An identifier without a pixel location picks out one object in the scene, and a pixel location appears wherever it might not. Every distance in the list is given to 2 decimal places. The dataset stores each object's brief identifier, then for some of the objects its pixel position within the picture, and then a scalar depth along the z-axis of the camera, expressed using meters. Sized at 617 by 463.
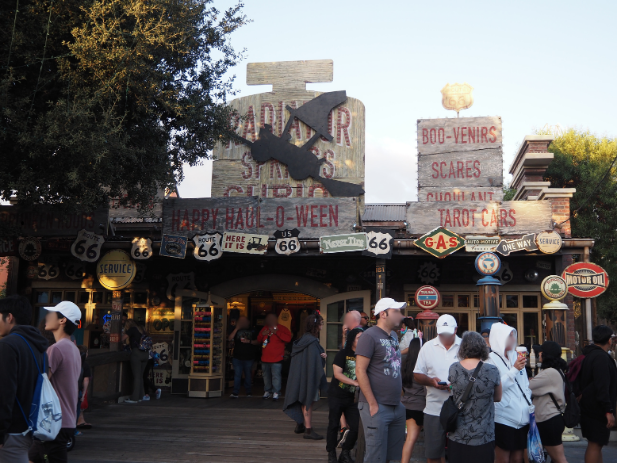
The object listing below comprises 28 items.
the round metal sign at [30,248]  11.96
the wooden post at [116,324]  11.59
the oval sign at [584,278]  10.59
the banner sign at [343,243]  10.88
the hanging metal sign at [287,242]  11.16
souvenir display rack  12.23
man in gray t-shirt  4.62
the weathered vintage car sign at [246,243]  11.14
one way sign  10.83
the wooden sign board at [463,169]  12.40
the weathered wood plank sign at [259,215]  11.62
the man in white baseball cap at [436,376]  5.23
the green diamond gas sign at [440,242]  10.80
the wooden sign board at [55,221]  12.00
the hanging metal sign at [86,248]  11.65
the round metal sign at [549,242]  10.72
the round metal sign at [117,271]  11.59
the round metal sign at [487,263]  10.26
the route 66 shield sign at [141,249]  11.49
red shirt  11.67
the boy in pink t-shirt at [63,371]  4.73
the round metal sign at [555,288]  10.67
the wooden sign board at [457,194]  12.34
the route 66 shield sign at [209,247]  11.20
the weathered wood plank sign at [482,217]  11.62
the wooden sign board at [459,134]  12.52
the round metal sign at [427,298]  10.77
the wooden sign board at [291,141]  13.09
